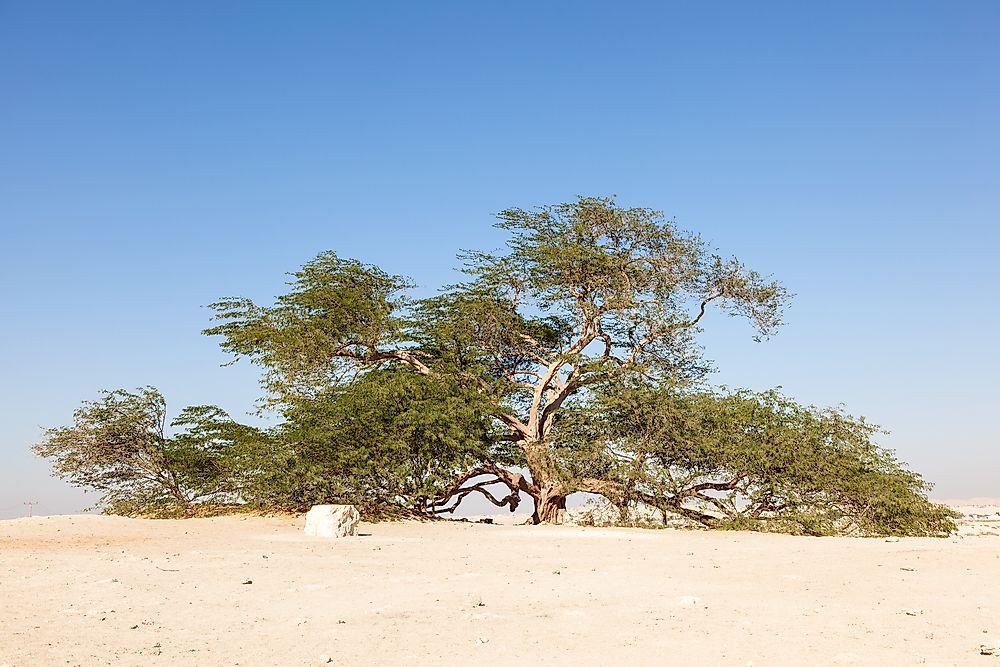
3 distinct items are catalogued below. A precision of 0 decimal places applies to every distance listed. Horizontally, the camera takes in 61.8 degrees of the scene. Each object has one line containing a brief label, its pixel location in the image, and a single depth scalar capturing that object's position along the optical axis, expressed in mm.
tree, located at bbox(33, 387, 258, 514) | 24156
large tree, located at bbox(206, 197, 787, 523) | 22859
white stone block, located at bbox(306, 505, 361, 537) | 15453
